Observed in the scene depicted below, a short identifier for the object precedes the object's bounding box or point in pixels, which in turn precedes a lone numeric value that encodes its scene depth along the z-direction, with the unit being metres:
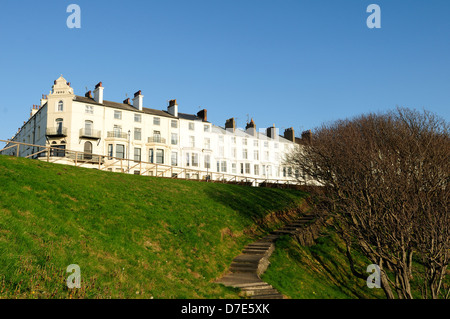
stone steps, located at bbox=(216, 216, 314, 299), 15.91
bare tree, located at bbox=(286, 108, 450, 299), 19.94
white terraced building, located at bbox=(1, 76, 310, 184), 56.41
